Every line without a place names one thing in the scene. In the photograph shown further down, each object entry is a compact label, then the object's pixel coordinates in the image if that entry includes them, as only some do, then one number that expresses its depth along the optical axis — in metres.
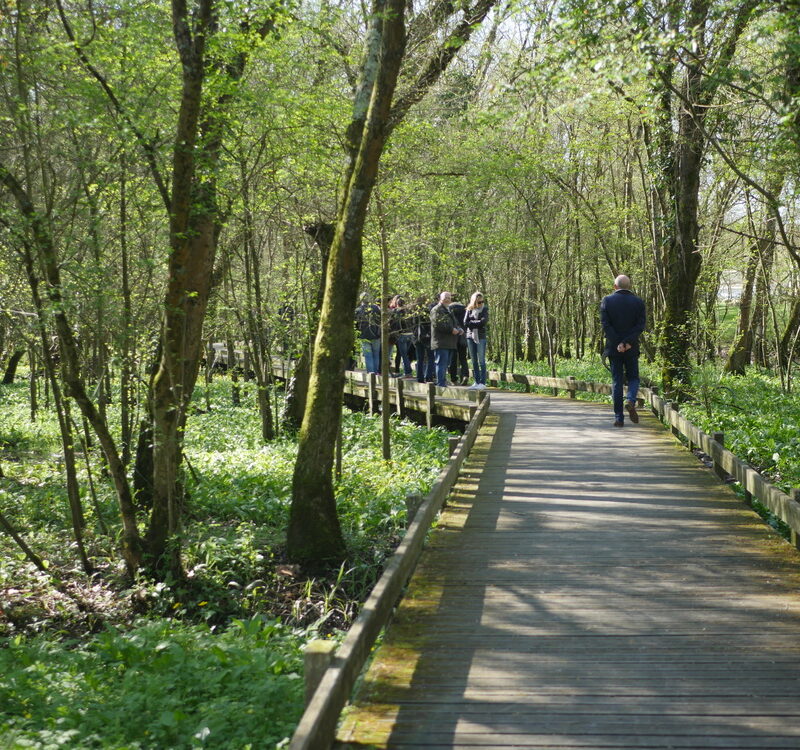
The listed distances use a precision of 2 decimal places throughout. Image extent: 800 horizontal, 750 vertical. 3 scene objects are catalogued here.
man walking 11.56
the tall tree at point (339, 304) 7.52
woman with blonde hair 16.69
